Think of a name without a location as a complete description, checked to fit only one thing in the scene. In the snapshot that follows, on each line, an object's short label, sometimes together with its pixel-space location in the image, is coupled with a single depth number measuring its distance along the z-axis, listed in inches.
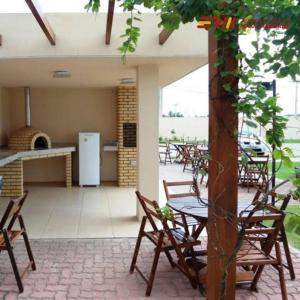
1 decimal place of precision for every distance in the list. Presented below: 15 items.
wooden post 81.4
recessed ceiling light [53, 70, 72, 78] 246.2
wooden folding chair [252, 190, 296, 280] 145.6
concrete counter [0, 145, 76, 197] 294.7
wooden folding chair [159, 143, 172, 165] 560.3
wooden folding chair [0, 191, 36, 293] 131.0
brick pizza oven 316.5
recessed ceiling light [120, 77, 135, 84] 290.7
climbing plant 59.0
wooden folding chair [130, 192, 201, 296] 132.8
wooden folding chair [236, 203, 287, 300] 121.2
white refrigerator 347.9
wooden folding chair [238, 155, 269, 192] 325.7
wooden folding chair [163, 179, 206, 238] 155.3
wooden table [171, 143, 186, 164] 514.0
